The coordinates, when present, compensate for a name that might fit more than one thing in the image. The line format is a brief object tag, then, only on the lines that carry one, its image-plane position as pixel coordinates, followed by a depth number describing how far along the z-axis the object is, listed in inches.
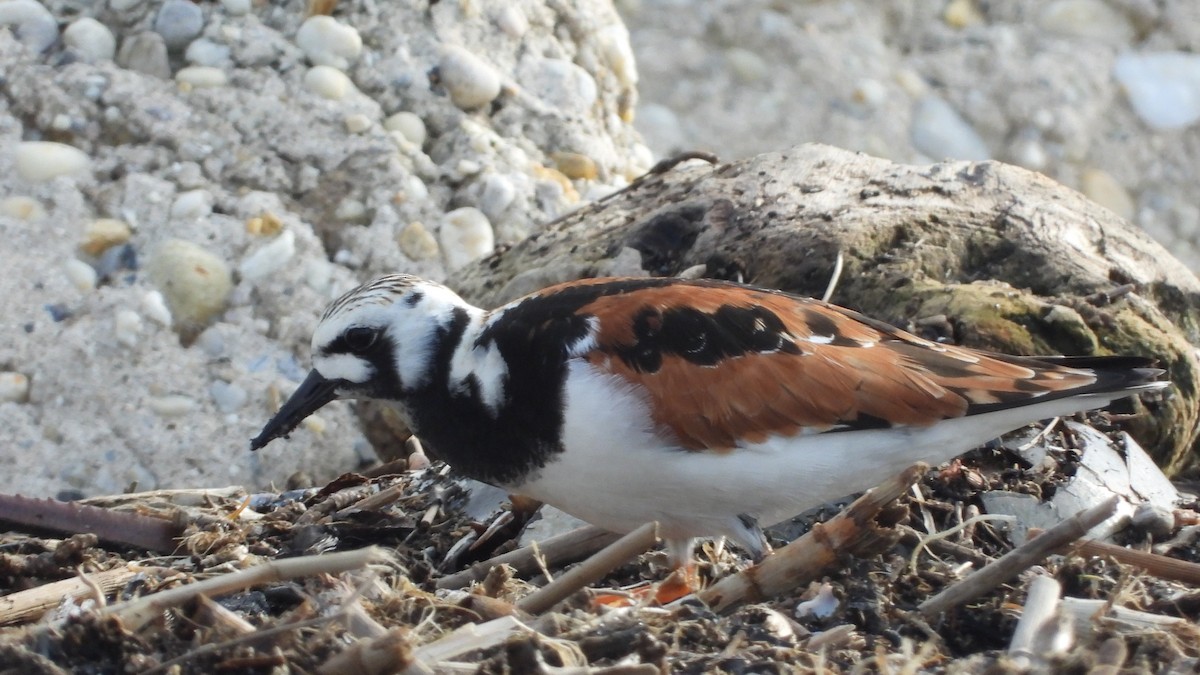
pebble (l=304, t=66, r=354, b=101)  374.3
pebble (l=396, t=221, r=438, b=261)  358.6
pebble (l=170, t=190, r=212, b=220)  346.0
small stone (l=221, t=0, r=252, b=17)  378.6
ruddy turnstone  221.9
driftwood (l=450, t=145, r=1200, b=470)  275.4
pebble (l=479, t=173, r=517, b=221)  369.1
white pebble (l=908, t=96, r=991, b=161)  521.3
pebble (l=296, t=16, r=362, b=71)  381.1
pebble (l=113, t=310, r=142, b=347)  327.6
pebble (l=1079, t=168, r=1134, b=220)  520.7
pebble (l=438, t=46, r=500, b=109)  384.2
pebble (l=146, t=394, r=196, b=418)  324.8
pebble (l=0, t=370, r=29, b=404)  317.4
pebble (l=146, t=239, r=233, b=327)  335.0
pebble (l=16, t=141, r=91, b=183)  343.3
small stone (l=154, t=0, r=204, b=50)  371.9
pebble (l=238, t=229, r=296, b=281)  343.0
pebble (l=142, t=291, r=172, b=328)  331.3
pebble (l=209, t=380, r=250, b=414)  329.1
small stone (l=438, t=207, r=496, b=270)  362.3
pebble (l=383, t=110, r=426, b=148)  375.6
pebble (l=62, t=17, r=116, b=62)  363.9
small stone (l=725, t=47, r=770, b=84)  527.8
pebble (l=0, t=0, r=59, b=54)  362.3
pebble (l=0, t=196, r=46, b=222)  337.1
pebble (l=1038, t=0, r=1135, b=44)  548.1
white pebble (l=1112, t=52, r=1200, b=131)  536.1
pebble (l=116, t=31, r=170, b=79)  366.0
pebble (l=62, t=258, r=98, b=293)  332.8
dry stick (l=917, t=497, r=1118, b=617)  189.9
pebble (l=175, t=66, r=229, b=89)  366.9
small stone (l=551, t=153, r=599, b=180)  393.1
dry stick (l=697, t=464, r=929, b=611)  197.3
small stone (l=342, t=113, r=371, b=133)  370.3
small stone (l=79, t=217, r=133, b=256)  338.6
